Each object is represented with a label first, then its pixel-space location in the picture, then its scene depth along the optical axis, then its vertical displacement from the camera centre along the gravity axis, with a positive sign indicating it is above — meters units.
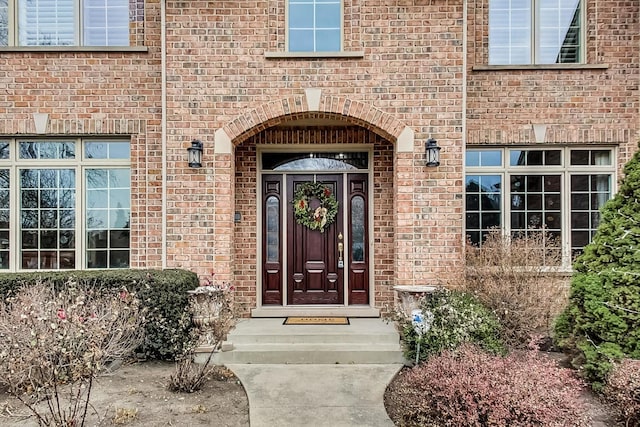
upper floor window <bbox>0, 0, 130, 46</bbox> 6.49 +3.01
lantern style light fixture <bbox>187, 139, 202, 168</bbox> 5.79 +0.88
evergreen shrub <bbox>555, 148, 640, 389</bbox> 4.11 -0.78
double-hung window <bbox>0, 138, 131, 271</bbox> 6.49 +0.20
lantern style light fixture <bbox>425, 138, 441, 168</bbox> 5.73 +0.89
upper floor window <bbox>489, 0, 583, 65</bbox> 6.72 +2.98
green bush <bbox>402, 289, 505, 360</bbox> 4.74 -1.27
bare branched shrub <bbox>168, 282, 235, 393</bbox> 4.63 -1.27
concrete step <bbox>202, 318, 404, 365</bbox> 5.25 -1.64
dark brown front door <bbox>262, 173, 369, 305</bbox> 6.95 -0.51
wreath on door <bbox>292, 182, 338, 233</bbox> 6.94 +0.17
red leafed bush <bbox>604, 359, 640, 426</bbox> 3.47 -1.46
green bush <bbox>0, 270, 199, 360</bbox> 5.13 -1.01
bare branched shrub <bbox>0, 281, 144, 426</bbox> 3.35 -1.08
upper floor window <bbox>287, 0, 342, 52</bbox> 6.09 +2.79
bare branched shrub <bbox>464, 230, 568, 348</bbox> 5.24 -0.86
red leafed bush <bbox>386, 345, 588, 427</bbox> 3.18 -1.40
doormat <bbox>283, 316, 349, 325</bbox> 6.14 -1.54
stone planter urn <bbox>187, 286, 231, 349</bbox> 5.09 -1.17
